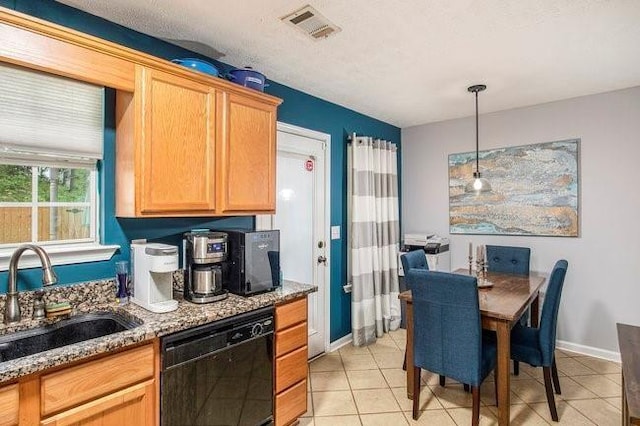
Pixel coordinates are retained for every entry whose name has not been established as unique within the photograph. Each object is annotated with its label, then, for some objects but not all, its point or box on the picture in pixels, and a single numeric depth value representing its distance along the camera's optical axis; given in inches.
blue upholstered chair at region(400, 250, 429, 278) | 116.0
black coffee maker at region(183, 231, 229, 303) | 79.3
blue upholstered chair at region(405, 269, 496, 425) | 83.0
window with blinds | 65.8
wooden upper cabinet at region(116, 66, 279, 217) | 72.6
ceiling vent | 75.5
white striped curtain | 141.6
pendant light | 120.5
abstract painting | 135.8
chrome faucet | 61.1
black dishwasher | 64.9
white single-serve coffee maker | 72.1
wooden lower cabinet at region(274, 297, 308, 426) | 84.4
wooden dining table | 84.3
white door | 120.2
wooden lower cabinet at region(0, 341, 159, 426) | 49.3
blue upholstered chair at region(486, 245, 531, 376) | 133.9
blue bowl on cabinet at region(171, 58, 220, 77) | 81.0
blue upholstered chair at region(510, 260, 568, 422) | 91.0
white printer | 153.9
